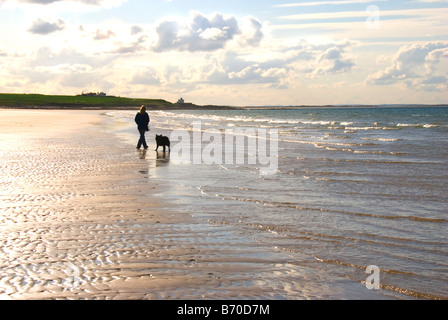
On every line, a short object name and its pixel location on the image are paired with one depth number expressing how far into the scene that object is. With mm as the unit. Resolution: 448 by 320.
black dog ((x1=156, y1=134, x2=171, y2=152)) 19766
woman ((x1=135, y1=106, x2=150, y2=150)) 20495
